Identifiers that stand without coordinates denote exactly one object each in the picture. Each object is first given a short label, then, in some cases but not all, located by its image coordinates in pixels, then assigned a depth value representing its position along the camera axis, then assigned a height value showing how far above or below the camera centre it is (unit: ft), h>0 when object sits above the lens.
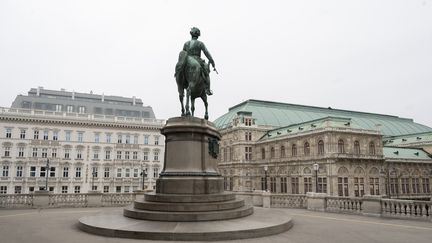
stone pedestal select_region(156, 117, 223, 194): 41.81 +0.91
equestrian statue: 48.49 +14.95
